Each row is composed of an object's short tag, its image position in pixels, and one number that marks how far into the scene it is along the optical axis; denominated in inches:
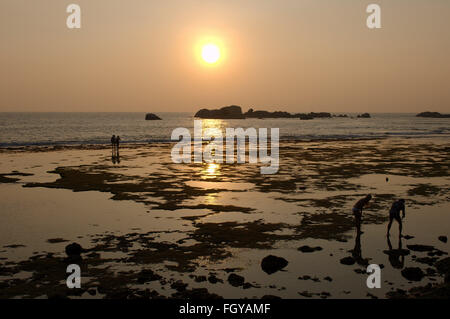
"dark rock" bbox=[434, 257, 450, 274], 461.2
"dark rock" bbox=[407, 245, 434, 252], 537.6
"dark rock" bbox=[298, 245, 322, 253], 542.4
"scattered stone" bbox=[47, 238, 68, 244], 579.5
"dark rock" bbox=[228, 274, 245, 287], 438.6
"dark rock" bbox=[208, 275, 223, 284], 444.5
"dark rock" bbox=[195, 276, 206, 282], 447.8
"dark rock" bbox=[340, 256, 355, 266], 493.7
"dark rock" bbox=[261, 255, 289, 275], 479.5
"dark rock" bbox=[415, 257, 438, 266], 488.0
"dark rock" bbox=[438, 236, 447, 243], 575.4
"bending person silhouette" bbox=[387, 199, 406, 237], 575.8
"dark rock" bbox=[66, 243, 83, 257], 518.0
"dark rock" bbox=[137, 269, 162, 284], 445.4
